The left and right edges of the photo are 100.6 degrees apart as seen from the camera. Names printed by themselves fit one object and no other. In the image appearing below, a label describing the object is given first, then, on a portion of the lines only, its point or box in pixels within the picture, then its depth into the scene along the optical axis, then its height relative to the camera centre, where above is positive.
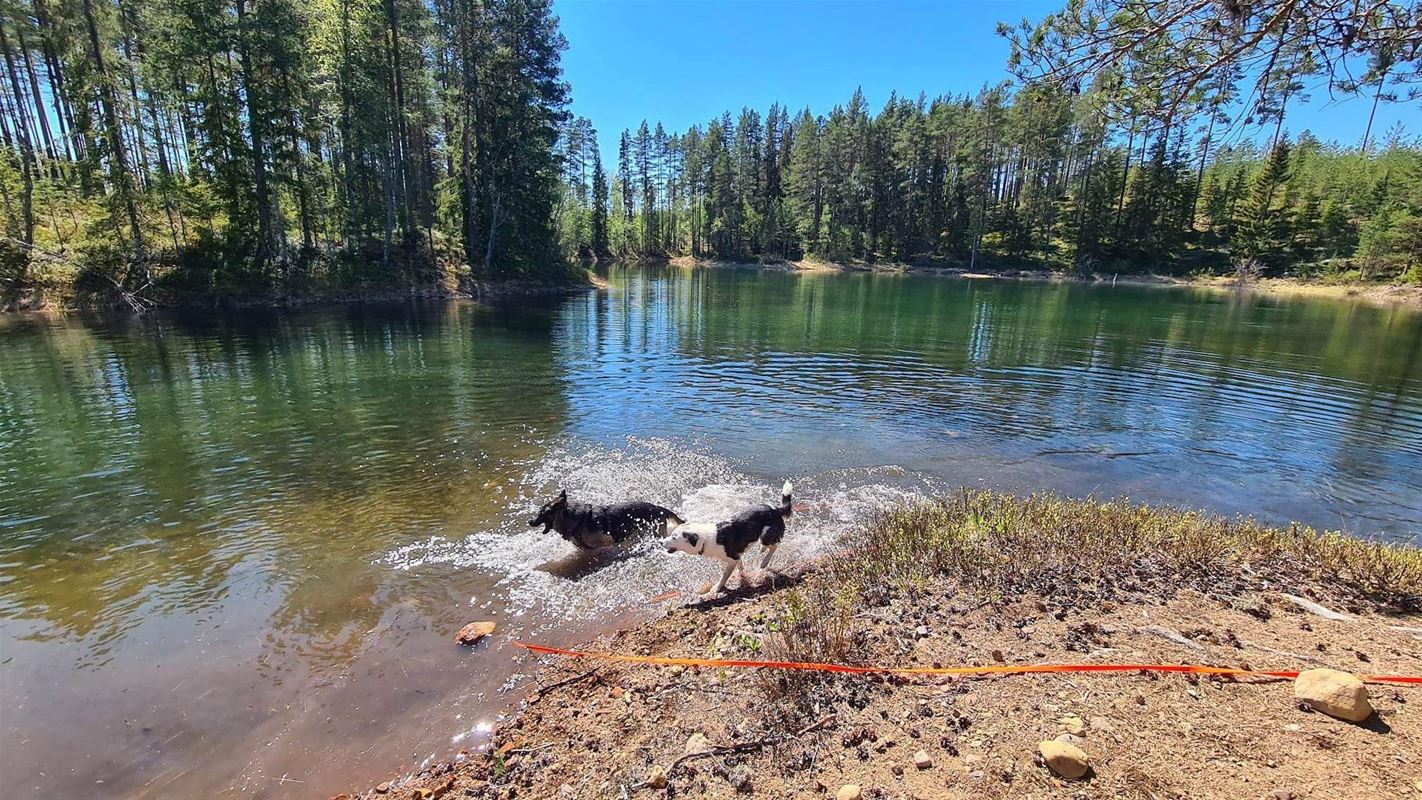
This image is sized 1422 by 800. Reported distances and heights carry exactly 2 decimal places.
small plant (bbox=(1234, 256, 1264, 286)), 67.44 +0.27
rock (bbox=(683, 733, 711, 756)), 4.07 -3.28
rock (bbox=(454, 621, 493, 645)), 6.57 -4.08
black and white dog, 7.21 -3.26
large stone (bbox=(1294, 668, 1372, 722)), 3.58 -2.54
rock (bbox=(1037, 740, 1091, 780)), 3.32 -2.71
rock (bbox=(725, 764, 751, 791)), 3.69 -3.18
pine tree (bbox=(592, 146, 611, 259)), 107.06 +8.74
